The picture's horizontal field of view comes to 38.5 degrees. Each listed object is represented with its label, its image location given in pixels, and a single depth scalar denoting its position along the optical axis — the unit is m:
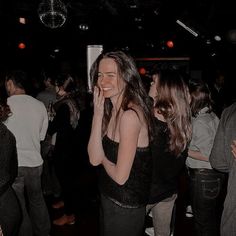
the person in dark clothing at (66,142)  3.62
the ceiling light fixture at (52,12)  4.88
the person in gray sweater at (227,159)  1.79
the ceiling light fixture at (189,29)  8.86
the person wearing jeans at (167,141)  2.34
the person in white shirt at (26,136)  3.01
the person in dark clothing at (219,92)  5.95
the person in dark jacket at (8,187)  2.23
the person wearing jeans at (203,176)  2.75
